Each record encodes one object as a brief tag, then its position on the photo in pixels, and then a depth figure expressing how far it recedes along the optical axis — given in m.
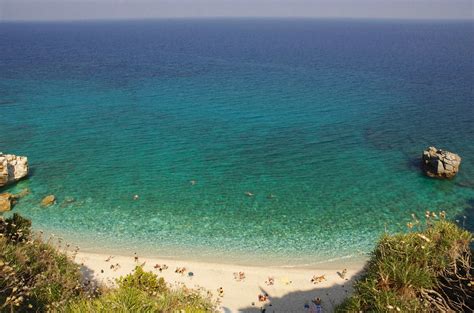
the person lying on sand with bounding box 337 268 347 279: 28.12
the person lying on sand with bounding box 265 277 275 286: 27.05
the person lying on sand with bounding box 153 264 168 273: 28.24
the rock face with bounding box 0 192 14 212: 36.81
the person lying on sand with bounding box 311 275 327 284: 27.41
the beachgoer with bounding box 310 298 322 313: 23.75
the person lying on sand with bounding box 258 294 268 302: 25.42
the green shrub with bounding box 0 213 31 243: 20.97
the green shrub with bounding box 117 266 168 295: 21.24
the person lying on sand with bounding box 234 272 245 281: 27.42
